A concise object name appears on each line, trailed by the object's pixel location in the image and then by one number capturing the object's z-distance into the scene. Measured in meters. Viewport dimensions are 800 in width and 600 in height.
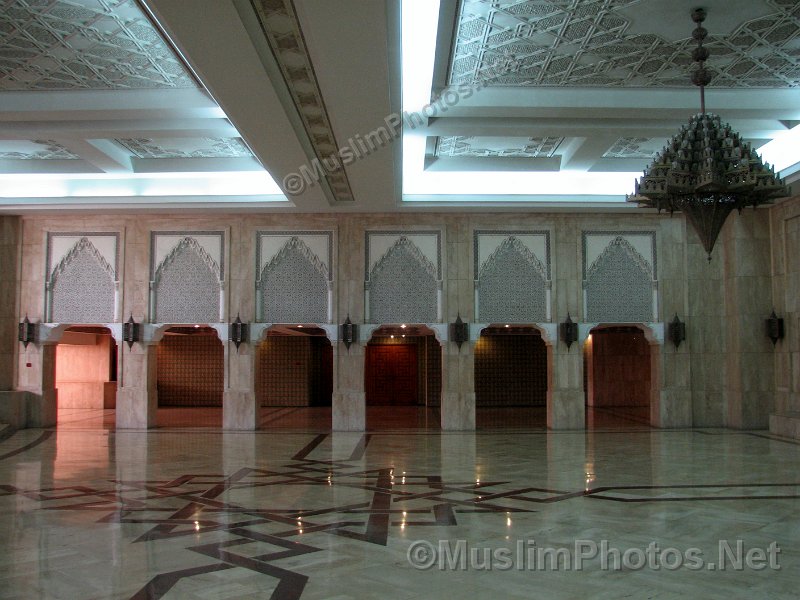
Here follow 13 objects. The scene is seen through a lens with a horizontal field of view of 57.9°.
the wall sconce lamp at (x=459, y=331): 11.37
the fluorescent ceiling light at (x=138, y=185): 11.00
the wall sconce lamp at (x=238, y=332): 11.41
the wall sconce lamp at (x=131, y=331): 11.41
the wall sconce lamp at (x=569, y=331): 11.34
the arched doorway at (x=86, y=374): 16.02
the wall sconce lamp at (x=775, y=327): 10.91
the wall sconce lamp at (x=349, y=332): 11.36
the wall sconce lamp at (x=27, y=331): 11.49
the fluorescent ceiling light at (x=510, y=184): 10.91
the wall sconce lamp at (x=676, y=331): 11.36
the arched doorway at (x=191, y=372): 16.88
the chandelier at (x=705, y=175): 6.12
